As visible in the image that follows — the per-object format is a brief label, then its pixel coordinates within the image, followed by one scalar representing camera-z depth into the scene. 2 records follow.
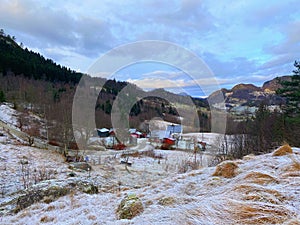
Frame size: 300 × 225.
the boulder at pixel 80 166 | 12.22
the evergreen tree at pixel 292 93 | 15.32
